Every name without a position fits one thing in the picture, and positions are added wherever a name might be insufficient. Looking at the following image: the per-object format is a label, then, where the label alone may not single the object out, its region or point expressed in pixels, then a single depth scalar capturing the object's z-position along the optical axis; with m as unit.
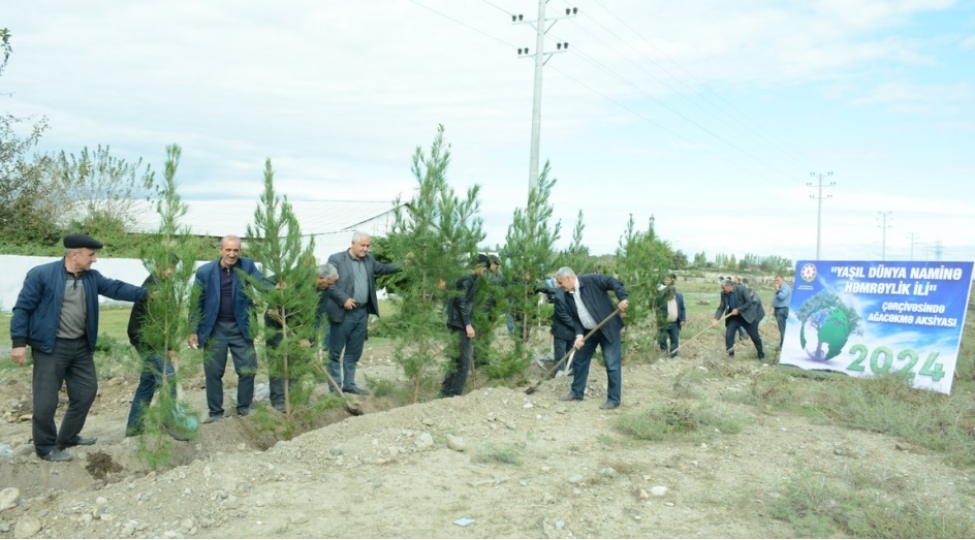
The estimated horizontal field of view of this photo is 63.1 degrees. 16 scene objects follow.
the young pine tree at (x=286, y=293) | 7.04
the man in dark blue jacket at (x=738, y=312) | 14.18
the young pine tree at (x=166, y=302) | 6.22
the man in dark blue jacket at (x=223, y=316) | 7.47
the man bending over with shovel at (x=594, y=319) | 9.33
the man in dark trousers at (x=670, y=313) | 14.22
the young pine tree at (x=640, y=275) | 13.42
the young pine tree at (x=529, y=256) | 10.87
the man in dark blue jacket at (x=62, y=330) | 6.41
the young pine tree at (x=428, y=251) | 8.71
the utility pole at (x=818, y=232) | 62.32
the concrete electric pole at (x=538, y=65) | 18.73
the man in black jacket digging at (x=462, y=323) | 9.17
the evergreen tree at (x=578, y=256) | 11.69
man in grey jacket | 8.79
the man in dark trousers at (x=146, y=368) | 6.42
